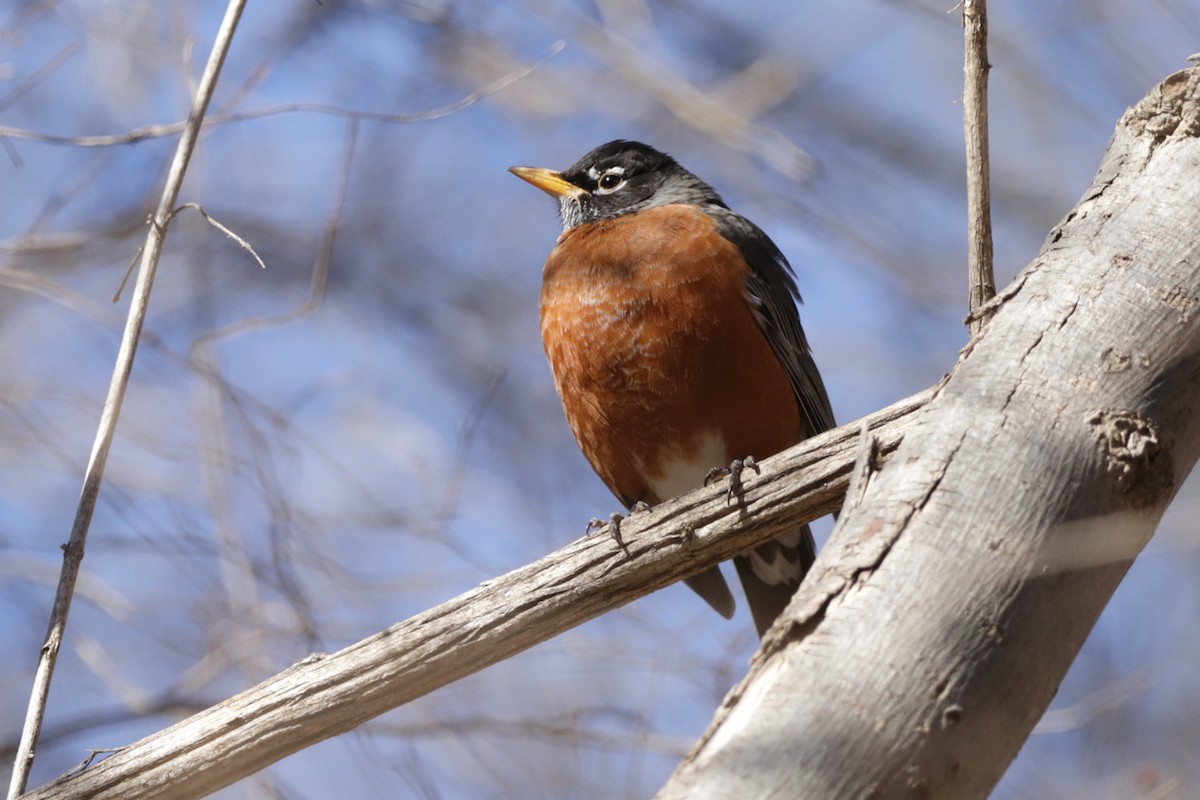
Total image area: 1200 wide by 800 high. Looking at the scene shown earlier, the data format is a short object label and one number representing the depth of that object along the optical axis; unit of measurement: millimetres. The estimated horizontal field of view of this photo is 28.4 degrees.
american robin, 9555
